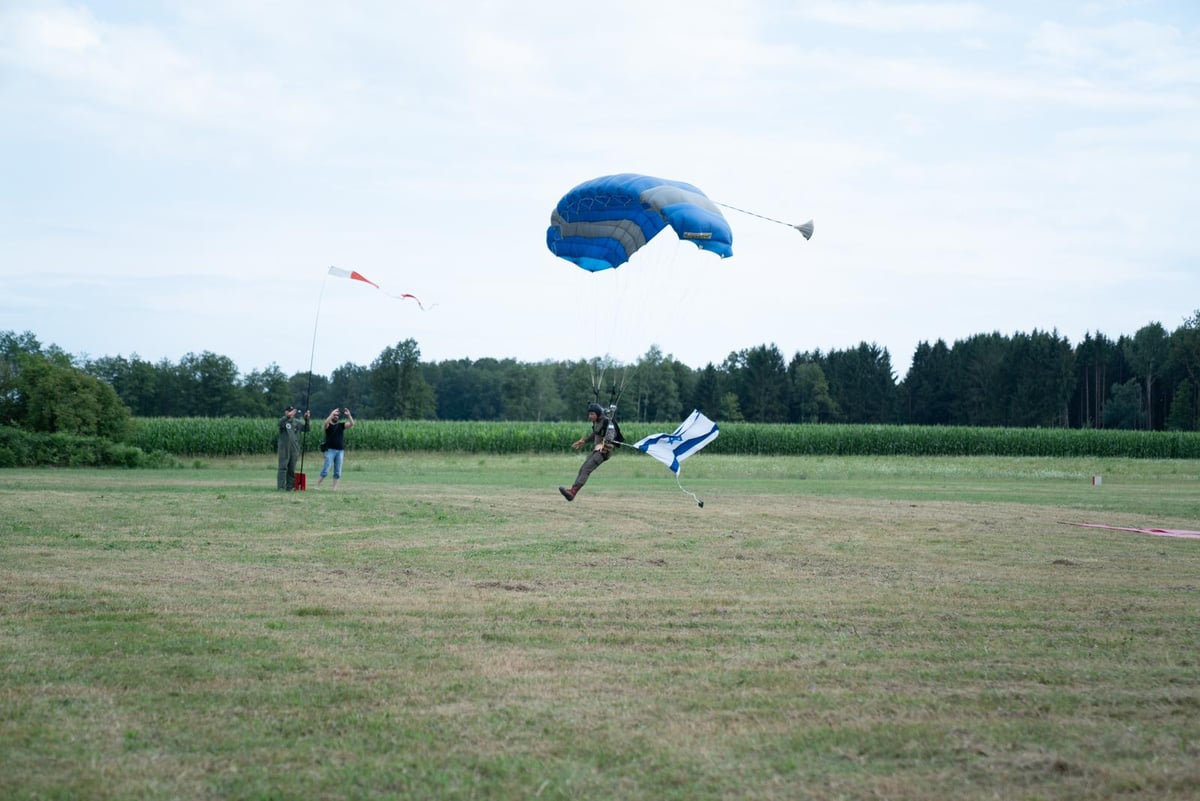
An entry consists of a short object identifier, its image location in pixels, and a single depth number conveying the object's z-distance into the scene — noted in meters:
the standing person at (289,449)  21.44
